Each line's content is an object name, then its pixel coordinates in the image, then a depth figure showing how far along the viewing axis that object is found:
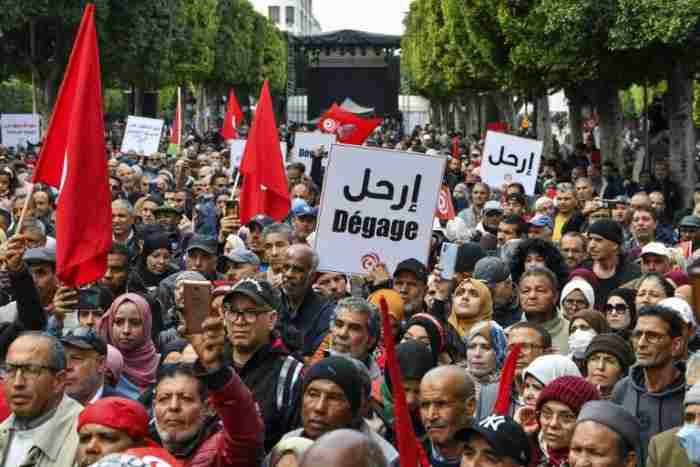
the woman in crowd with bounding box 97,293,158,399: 7.51
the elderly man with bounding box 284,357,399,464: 5.62
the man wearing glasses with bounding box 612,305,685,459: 6.73
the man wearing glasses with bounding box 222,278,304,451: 6.25
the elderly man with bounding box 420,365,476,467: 5.94
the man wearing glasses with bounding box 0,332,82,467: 5.65
